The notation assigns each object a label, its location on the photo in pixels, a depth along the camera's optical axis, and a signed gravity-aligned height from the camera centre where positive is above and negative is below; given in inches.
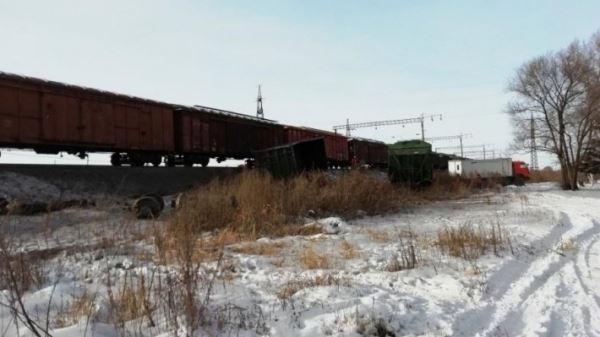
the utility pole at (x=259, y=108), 2495.1 +369.2
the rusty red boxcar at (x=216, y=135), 958.4 +107.9
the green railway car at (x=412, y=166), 962.1 +31.3
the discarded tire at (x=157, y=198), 503.8 -4.4
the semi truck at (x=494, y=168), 1893.7 +46.0
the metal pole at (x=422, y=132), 2920.8 +269.1
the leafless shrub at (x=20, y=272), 153.7 -27.0
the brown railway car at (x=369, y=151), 1582.6 +103.2
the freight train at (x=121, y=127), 685.3 +105.6
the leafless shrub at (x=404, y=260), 265.2 -38.2
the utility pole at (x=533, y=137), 1397.6 +104.8
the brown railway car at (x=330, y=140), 1298.0 +118.3
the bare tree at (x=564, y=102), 1301.7 +181.3
